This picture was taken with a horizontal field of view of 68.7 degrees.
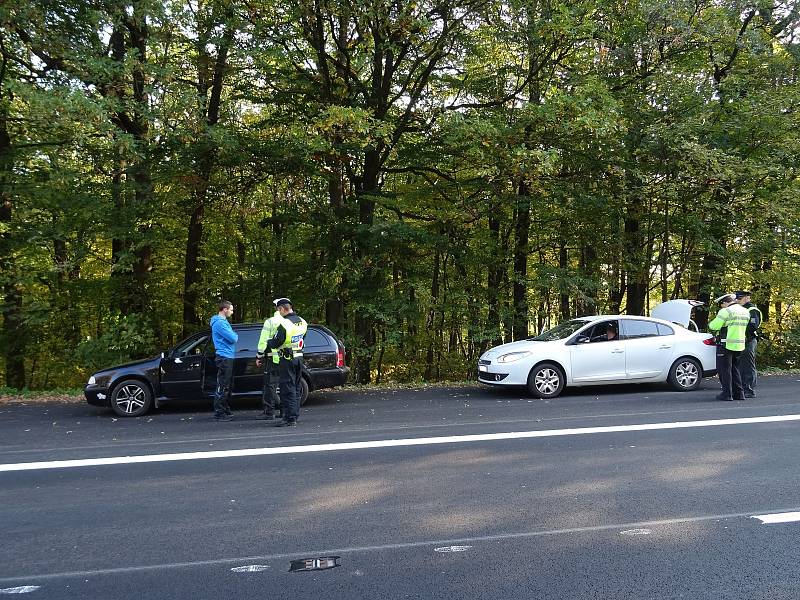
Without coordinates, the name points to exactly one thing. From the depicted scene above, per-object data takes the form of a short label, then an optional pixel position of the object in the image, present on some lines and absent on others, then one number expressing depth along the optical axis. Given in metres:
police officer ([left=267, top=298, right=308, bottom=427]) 8.20
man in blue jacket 9.00
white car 11.02
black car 9.76
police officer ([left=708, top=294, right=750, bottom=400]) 10.01
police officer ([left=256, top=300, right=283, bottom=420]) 8.55
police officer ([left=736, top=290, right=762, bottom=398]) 10.44
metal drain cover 3.79
